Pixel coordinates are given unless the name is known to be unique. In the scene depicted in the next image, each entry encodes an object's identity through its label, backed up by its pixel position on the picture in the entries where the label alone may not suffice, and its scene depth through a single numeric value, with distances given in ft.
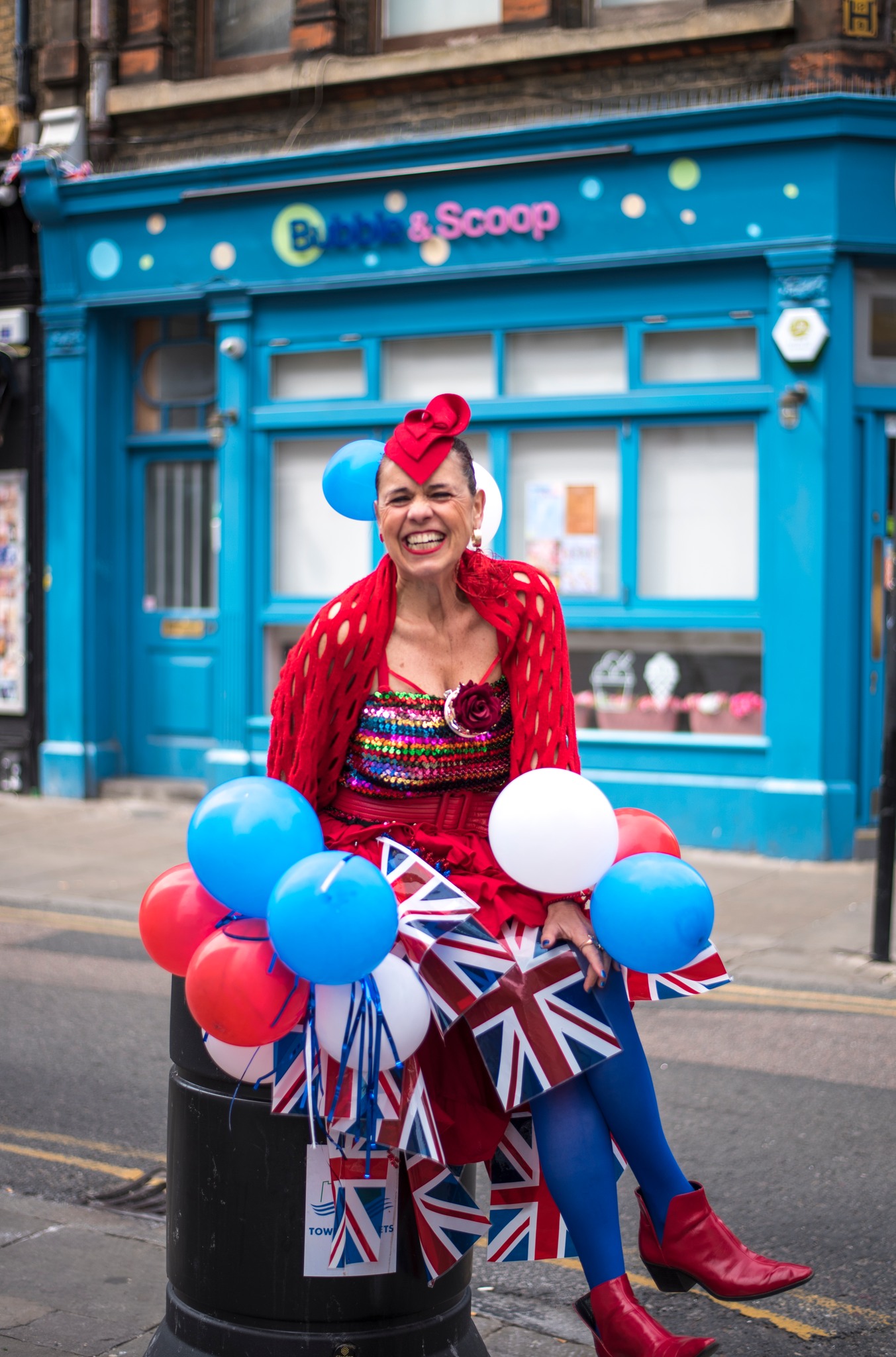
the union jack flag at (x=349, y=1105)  8.88
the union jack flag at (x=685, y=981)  9.96
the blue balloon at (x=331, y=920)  8.55
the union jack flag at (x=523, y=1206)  9.84
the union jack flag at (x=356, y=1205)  9.04
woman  9.70
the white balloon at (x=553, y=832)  9.37
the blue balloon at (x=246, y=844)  9.05
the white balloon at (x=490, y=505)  12.07
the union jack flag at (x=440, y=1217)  9.18
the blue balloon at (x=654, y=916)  9.42
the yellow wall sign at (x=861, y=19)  30.53
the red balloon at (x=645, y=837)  10.31
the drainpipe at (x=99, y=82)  38.29
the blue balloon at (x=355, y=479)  11.99
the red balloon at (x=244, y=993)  8.84
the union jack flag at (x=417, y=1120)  9.05
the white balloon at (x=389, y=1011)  8.89
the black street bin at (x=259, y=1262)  9.07
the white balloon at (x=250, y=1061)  9.07
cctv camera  36.65
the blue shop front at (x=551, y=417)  30.96
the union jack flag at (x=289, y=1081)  9.00
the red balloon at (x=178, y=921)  9.65
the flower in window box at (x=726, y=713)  32.17
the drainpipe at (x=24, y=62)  39.91
